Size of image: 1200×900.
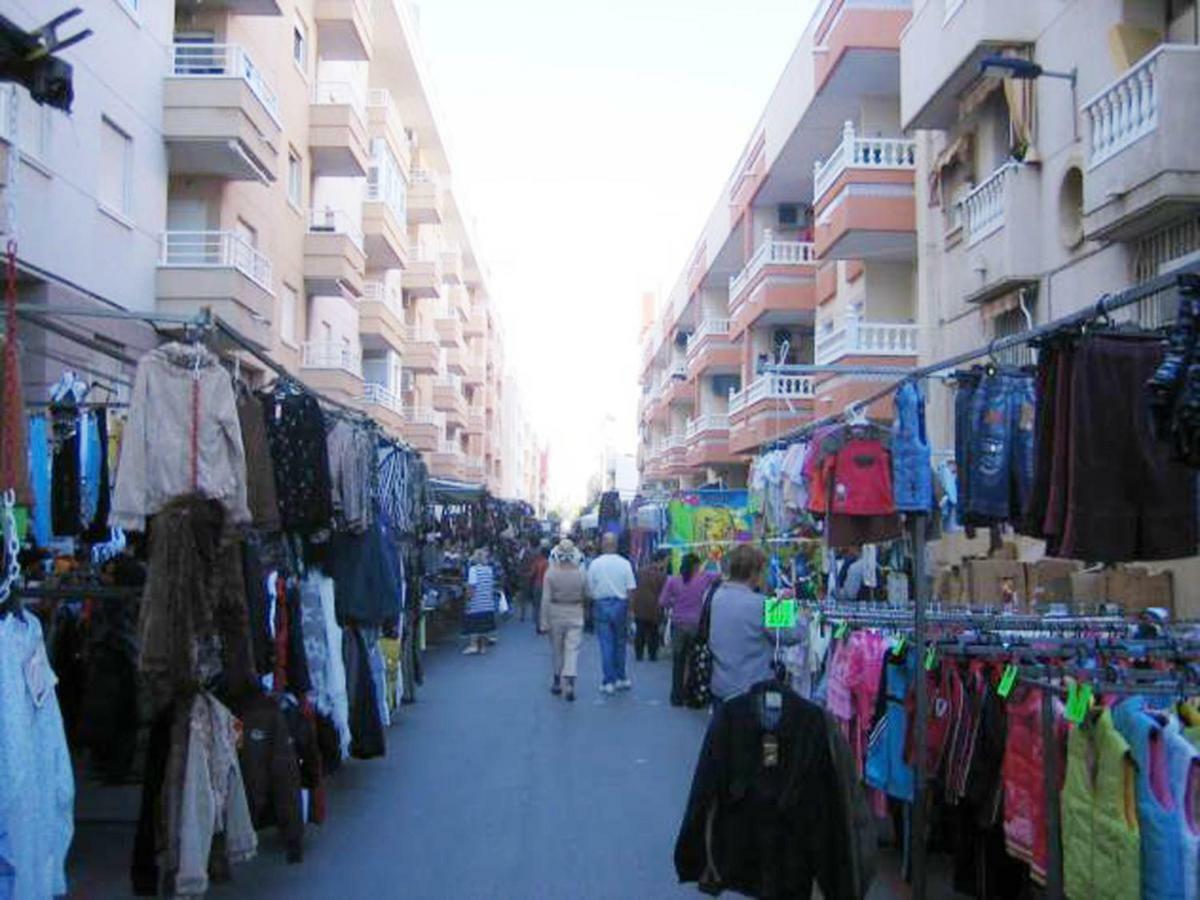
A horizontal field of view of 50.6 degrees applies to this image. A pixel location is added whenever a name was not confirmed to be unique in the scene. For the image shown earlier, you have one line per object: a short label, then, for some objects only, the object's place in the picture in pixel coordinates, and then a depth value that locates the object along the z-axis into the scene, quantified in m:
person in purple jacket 14.90
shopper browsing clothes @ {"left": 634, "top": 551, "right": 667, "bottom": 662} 19.91
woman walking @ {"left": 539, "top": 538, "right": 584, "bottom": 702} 15.72
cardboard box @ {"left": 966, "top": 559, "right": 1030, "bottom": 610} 12.40
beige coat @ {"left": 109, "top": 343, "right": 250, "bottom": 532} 6.23
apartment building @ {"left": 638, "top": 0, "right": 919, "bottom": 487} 21.23
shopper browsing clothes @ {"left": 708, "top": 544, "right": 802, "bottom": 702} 8.85
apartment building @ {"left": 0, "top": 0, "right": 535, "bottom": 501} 16.67
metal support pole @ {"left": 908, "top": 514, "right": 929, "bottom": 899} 6.67
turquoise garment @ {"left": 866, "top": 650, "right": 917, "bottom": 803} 7.31
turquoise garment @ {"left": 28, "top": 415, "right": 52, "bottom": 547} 8.60
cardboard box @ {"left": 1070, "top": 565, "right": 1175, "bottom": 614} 11.27
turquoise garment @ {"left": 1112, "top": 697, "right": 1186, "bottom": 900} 4.58
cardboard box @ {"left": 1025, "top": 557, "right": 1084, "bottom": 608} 11.39
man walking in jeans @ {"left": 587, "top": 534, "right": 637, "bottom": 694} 16.38
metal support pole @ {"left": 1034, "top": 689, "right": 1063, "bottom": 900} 5.36
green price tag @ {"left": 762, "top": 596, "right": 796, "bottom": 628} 9.53
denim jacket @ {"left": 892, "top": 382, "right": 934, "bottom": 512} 7.57
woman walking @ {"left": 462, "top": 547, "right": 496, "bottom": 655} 21.61
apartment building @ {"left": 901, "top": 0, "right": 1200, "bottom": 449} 11.52
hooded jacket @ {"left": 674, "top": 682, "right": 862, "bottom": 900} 5.52
